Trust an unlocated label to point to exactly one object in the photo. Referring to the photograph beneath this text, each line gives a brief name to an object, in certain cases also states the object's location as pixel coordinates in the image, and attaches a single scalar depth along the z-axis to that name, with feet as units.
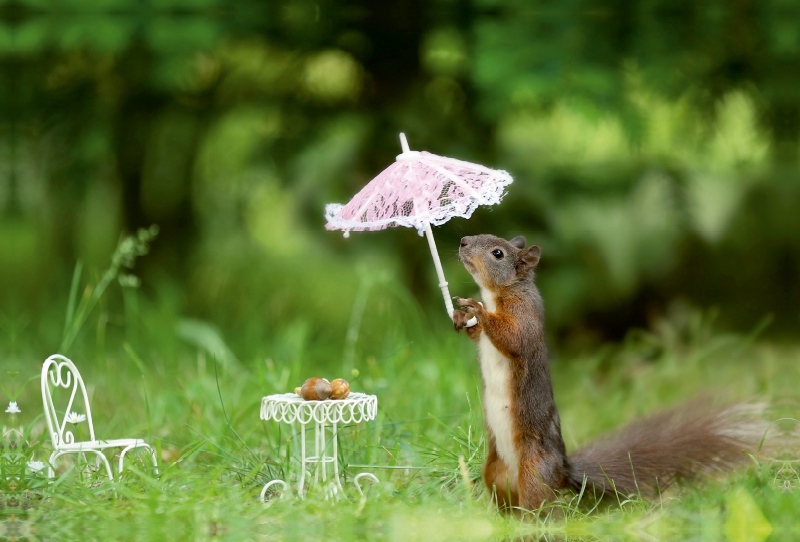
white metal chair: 17.72
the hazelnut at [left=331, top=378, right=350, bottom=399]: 16.74
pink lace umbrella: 15.75
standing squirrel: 16.66
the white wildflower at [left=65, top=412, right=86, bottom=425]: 18.25
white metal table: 16.56
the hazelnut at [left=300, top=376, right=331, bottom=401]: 16.67
